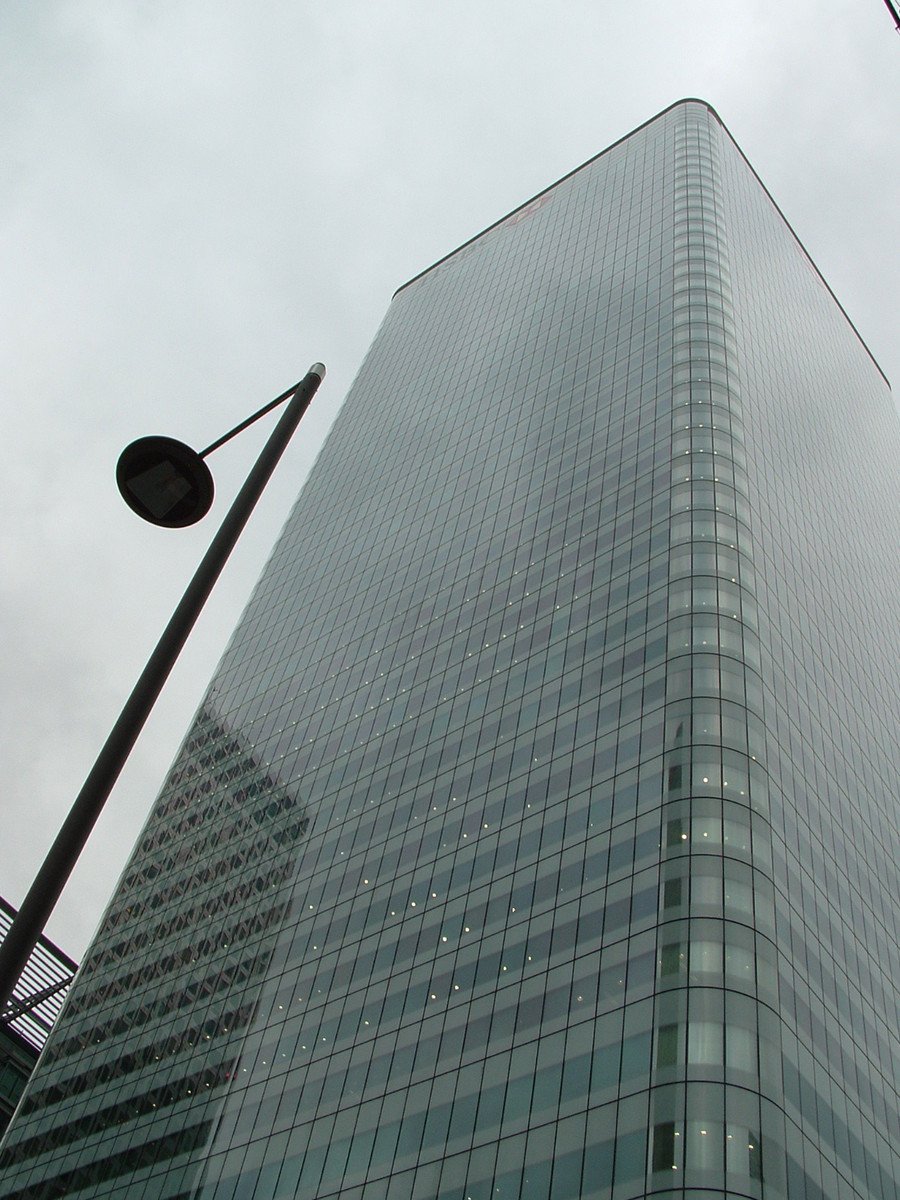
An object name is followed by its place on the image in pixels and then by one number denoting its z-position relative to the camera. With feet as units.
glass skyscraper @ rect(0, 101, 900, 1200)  190.08
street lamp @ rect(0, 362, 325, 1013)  29.12
